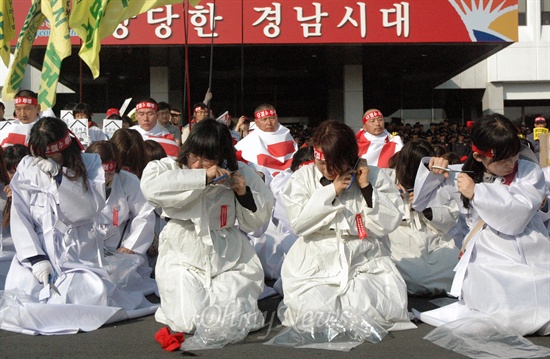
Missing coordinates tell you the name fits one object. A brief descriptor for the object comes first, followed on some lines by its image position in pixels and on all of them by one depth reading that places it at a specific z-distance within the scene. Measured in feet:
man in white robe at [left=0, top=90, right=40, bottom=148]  28.30
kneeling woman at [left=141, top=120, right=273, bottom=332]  15.92
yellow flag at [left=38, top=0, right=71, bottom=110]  22.49
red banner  45.09
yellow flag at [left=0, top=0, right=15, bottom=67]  25.49
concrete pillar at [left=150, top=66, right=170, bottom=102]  55.67
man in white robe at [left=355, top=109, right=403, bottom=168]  30.50
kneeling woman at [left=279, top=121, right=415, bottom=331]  15.88
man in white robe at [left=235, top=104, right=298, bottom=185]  30.01
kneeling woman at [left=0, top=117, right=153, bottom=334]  17.28
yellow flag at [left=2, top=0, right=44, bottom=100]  24.14
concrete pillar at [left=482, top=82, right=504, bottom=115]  68.54
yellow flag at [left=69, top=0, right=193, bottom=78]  22.08
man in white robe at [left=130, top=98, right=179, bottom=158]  31.12
